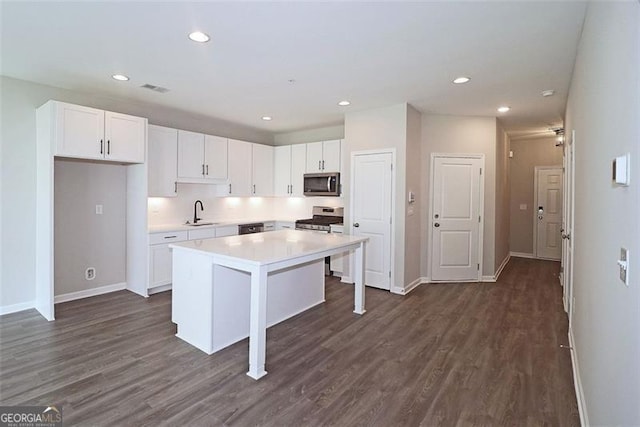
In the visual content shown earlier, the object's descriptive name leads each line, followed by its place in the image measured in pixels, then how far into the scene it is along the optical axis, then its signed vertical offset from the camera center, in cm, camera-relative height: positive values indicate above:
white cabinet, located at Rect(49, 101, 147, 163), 354 +81
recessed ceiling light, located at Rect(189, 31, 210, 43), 258 +133
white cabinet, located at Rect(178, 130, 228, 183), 485 +73
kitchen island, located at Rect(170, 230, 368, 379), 247 -70
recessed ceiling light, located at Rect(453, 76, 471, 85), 350 +136
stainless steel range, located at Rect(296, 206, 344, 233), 542 -23
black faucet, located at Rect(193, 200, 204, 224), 532 -12
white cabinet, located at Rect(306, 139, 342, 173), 549 +85
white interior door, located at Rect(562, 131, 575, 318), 333 -18
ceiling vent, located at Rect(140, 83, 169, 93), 380 +136
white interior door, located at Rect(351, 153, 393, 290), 467 -5
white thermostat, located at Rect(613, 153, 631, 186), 121 +15
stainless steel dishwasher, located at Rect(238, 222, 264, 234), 540 -36
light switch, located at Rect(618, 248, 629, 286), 122 -21
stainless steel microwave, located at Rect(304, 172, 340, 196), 541 +38
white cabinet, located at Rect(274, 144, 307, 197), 595 +68
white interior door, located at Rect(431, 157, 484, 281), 511 -14
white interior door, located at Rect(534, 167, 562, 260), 691 -6
